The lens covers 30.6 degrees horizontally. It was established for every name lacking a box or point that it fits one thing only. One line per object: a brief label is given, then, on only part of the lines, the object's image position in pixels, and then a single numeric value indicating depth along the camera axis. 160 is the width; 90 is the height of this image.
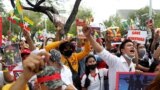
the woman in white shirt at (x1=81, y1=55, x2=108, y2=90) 3.76
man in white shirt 3.37
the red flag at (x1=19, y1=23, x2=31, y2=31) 3.84
